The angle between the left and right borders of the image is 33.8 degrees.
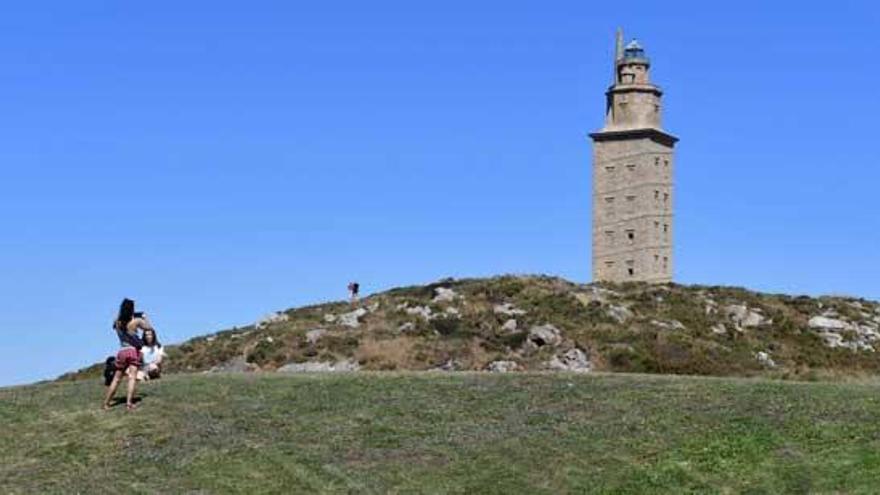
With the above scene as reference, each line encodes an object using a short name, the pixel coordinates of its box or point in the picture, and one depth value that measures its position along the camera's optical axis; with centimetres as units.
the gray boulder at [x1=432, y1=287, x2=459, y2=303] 7400
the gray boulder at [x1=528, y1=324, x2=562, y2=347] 6662
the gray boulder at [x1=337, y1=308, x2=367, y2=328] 7131
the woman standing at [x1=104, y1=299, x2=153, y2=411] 3080
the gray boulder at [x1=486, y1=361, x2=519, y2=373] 6297
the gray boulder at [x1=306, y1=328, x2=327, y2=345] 6825
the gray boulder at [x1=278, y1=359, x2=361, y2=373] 6325
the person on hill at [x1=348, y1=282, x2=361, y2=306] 7775
